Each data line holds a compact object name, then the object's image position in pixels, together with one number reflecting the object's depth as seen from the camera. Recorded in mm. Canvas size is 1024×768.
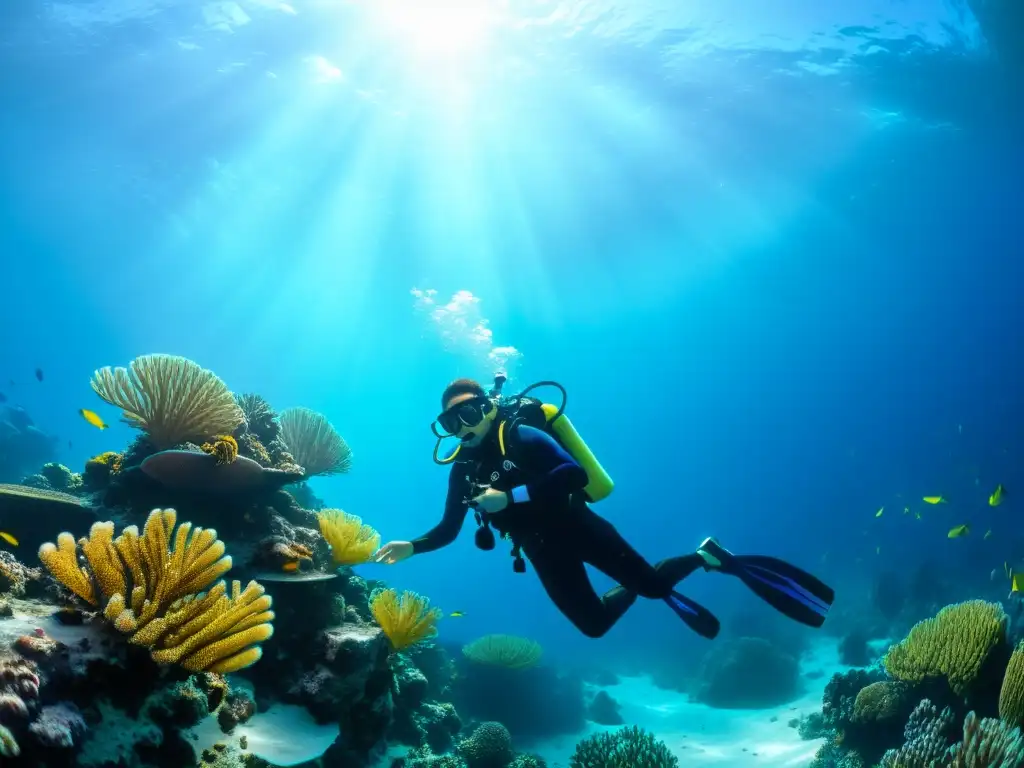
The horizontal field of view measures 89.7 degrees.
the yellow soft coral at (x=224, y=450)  5125
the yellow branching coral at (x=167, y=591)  2799
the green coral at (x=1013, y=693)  4594
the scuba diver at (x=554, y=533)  4977
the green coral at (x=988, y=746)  3734
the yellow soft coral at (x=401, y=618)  5320
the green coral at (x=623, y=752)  6695
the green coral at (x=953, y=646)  5773
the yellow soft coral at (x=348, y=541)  5535
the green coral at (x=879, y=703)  6594
